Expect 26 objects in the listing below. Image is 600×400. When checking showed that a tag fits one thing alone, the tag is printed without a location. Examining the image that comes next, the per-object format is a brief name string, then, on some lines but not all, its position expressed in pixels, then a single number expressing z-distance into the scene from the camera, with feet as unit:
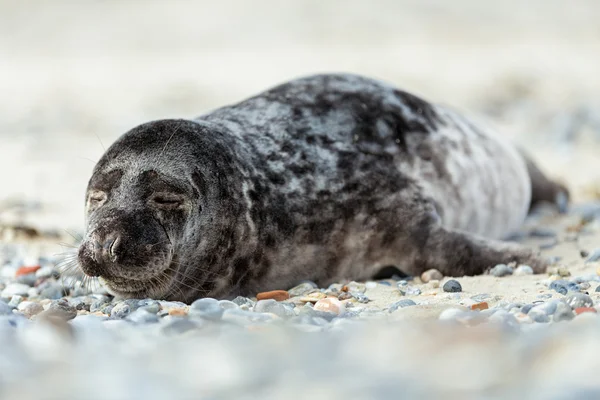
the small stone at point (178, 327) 17.48
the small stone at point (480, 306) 20.88
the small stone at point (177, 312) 19.85
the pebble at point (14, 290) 26.61
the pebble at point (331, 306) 21.39
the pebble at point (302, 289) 24.79
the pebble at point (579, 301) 19.77
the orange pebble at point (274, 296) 24.02
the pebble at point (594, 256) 28.22
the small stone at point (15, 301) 24.96
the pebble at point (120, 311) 21.03
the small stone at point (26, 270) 29.04
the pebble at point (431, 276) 26.45
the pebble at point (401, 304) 21.43
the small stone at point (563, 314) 18.48
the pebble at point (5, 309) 21.62
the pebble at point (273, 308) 20.70
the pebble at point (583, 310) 18.93
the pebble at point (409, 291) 24.39
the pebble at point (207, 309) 18.86
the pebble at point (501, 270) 26.43
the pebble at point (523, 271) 26.58
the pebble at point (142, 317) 19.52
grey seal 22.75
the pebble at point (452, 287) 24.34
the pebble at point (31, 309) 22.86
